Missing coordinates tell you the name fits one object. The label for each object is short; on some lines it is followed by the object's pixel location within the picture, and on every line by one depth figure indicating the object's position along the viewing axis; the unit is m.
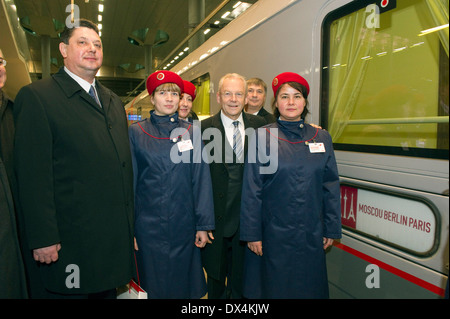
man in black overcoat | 1.63
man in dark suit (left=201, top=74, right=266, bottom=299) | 2.28
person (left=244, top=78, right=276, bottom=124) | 2.85
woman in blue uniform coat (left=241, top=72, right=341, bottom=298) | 1.95
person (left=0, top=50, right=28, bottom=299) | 1.66
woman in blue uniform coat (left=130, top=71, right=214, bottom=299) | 2.03
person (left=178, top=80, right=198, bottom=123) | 3.38
